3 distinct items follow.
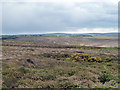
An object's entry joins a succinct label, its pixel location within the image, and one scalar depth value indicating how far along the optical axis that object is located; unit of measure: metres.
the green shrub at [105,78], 13.26
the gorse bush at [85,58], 30.23
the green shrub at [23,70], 15.37
